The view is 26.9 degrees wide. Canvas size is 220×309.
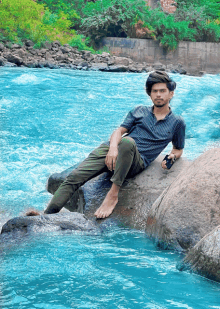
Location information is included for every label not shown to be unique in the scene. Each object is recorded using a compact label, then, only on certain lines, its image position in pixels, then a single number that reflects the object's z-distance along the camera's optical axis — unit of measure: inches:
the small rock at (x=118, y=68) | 784.3
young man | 164.1
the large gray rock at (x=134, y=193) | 165.6
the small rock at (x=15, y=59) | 746.8
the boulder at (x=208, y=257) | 110.5
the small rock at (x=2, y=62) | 727.5
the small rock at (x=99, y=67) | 784.3
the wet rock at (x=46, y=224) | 147.4
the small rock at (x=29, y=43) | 904.2
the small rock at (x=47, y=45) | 911.0
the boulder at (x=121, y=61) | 857.5
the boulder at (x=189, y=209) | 134.4
